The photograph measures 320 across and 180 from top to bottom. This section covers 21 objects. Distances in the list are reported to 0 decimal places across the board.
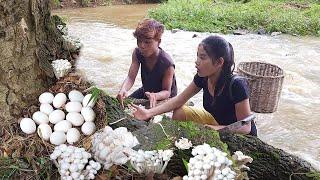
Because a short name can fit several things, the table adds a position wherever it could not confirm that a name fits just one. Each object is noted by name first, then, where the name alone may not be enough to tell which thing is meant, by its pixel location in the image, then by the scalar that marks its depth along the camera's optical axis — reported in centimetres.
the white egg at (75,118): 191
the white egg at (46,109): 193
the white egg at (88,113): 191
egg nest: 174
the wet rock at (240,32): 931
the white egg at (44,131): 186
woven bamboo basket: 391
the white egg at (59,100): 195
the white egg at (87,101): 194
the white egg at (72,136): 187
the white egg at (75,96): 198
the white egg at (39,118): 190
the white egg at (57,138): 185
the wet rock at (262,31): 940
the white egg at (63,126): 189
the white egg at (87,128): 189
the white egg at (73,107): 193
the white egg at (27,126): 187
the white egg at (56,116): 191
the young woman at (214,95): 262
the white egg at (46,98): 196
